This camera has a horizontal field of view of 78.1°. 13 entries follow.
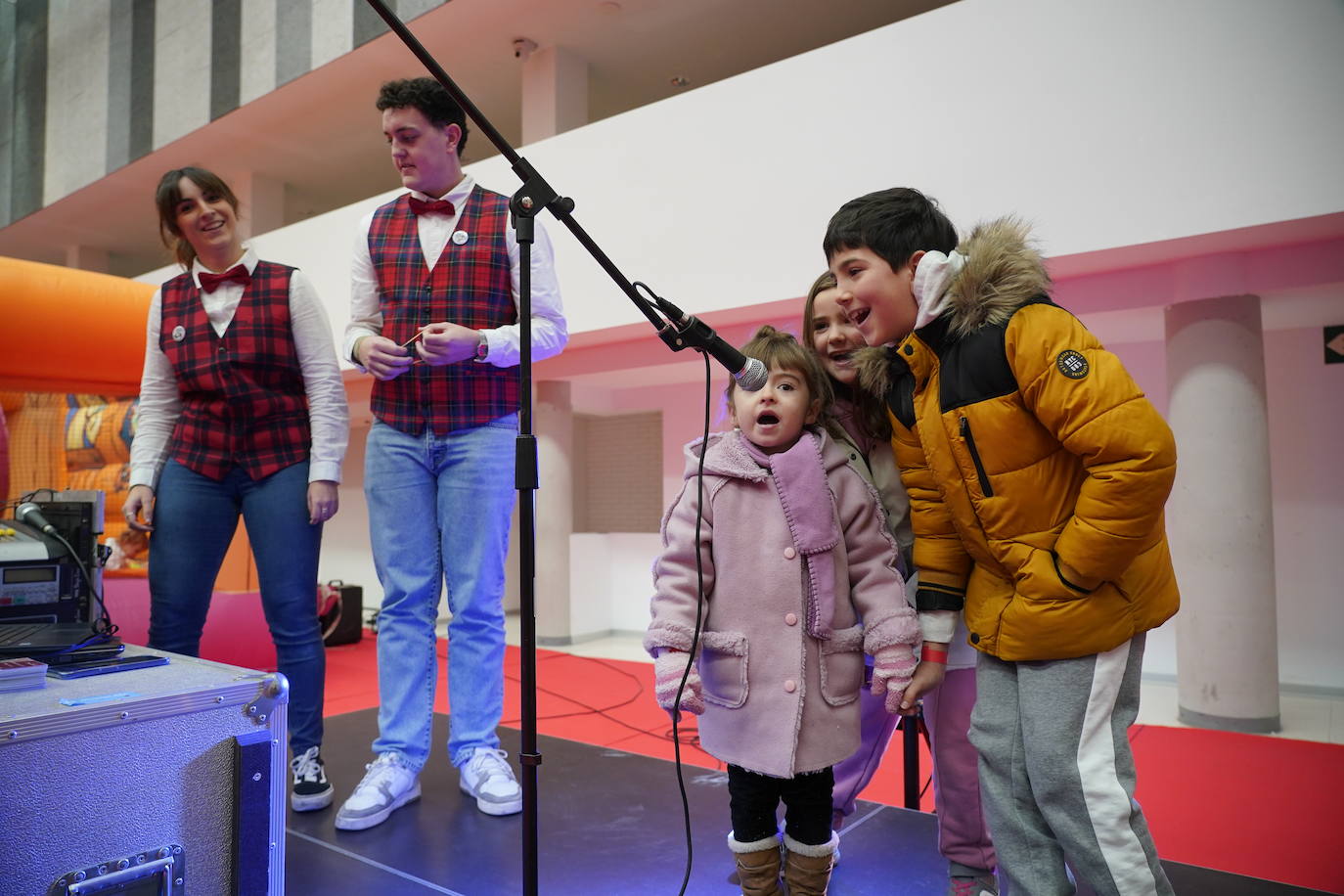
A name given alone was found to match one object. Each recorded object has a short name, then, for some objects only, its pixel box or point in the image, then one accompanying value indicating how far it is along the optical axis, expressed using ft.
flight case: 2.92
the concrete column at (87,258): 29.48
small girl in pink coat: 3.99
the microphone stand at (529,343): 3.24
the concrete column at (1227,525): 10.08
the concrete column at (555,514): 17.39
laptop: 3.85
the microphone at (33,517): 4.50
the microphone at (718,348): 3.34
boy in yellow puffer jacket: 3.41
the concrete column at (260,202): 23.30
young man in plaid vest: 5.66
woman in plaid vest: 5.68
